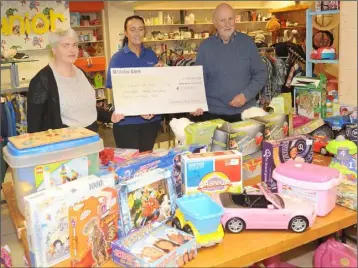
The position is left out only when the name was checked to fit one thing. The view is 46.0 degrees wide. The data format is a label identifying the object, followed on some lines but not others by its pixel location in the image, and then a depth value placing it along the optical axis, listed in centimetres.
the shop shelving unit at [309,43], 366
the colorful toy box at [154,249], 148
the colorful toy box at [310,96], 289
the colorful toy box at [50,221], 145
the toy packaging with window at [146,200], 171
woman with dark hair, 308
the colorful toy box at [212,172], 188
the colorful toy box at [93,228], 154
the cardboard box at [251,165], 228
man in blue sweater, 313
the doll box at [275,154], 210
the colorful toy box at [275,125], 234
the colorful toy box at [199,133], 225
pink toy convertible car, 173
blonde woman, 258
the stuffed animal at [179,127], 232
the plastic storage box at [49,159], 163
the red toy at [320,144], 257
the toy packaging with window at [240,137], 218
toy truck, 162
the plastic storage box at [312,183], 182
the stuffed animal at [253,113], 253
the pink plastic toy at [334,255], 201
